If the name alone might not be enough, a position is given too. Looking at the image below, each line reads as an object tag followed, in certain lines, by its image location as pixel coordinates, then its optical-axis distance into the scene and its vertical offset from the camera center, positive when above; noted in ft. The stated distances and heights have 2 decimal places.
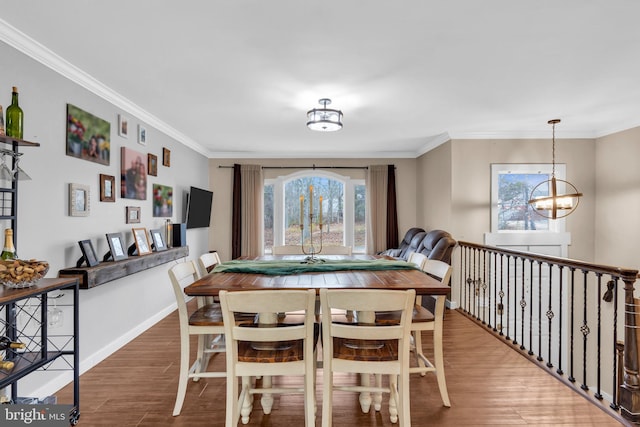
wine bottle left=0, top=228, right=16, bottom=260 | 6.09 -0.68
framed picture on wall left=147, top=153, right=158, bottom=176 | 13.24 +1.89
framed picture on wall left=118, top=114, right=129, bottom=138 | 11.26 +2.89
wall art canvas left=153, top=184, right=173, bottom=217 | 13.79 +0.45
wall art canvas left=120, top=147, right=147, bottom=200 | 11.41 +1.31
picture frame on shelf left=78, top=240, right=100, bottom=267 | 8.83 -1.13
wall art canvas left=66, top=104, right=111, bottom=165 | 8.91 +2.13
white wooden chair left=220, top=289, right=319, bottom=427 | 5.60 -2.61
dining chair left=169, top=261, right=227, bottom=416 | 7.18 -2.53
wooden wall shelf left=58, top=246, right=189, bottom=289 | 8.44 -1.69
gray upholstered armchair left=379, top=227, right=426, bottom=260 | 18.30 -1.89
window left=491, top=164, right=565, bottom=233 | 16.01 +0.71
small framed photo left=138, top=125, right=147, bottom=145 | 12.56 +2.88
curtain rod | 20.62 +2.77
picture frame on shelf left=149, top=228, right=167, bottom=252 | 12.91 -1.15
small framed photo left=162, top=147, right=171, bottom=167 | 14.56 +2.38
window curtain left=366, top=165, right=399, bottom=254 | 20.27 +0.12
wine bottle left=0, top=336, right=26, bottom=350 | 6.00 -2.46
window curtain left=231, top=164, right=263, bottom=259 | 20.27 +0.02
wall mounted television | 16.76 +0.20
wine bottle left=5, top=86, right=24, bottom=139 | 6.49 +1.77
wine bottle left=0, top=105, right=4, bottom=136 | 6.31 +1.72
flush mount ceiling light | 11.20 +3.19
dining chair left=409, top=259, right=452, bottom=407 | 7.55 -2.60
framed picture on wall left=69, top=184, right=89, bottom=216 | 8.83 +0.29
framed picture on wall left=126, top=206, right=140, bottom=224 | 11.71 -0.12
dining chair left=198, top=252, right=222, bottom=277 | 9.93 -1.53
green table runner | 8.34 -1.42
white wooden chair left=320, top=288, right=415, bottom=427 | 5.67 -2.57
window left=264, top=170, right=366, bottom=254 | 20.90 +0.21
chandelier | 13.93 +0.58
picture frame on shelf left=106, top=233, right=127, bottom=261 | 10.10 -1.10
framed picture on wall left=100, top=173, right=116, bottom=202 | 10.24 +0.72
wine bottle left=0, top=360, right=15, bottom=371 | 5.79 -2.69
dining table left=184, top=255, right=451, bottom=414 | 6.77 -1.52
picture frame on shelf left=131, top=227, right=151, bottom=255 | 11.47 -1.04
